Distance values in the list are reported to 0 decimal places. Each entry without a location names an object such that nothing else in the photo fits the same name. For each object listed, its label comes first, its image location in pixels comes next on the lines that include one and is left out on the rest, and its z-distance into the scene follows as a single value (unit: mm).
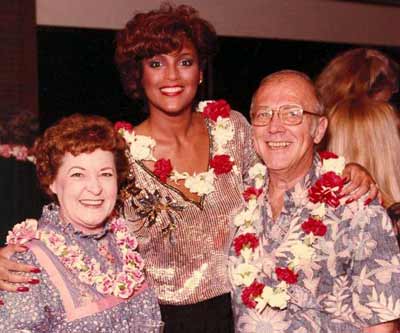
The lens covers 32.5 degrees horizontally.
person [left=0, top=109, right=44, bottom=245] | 4589
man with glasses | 2188
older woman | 2066
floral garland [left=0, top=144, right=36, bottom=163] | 4699
